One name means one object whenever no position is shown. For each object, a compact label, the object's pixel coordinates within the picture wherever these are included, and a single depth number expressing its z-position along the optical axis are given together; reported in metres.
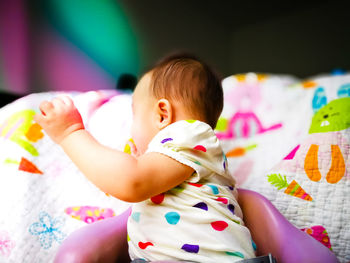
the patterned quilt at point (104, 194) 0.68
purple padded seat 0.56
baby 0.51
